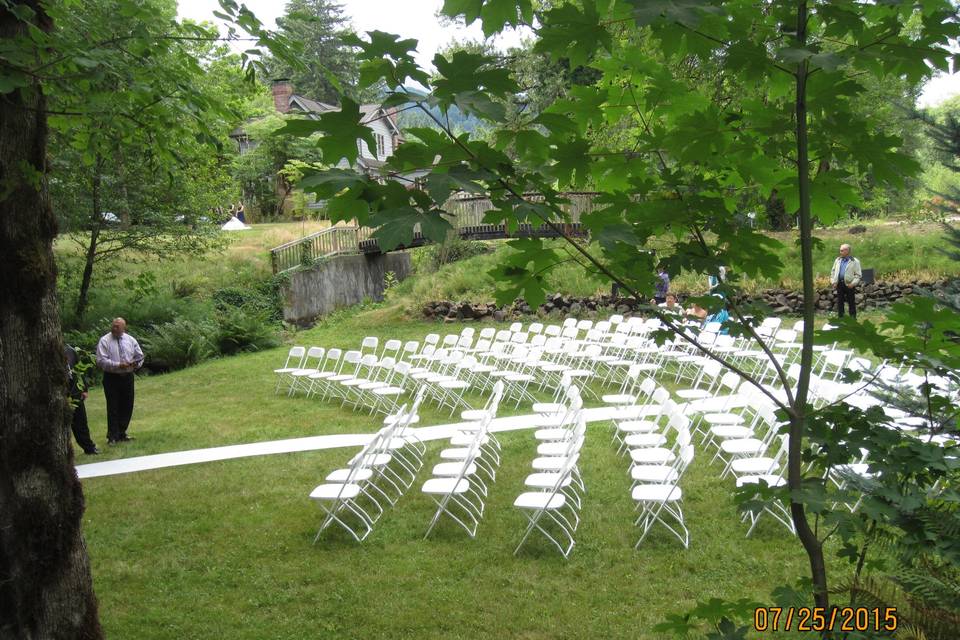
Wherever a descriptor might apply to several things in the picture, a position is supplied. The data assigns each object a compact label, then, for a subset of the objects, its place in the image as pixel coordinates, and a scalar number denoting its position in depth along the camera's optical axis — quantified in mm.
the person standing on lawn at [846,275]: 13625
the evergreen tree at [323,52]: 46969
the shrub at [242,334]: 18281
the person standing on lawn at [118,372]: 10125
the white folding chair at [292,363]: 13862
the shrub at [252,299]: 21094
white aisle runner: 9367
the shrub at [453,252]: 22281
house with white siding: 37919
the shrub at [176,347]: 17406
